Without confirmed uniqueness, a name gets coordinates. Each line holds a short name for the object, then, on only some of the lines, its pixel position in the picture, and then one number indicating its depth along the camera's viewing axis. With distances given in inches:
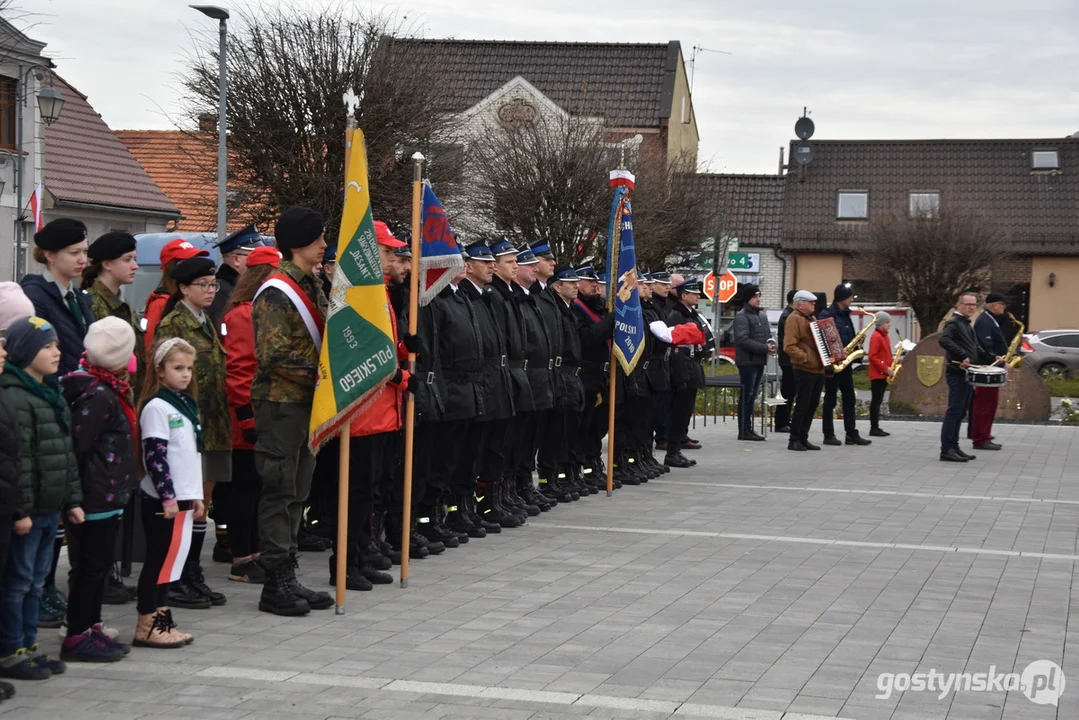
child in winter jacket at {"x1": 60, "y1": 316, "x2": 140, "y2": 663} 249.8
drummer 660.7
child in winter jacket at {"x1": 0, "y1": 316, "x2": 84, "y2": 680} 237.0
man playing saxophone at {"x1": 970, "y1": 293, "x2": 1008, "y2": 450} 697.6
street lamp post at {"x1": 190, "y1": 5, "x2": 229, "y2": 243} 930.7
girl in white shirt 264.5
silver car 1507.1
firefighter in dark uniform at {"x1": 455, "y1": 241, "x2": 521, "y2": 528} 397.4
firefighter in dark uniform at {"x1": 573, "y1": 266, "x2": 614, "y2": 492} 498.6
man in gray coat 727.1
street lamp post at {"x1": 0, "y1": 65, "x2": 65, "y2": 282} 960.3
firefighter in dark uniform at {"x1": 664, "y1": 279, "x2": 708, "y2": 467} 594.9
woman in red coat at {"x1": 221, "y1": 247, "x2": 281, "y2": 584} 330.6
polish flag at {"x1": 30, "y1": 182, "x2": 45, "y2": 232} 724.8
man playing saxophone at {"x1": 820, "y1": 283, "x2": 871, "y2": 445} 743.7
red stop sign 1237.8
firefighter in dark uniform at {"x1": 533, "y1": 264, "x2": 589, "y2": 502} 460.4
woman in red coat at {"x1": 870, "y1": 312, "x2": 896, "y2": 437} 778.8
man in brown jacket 697.0
